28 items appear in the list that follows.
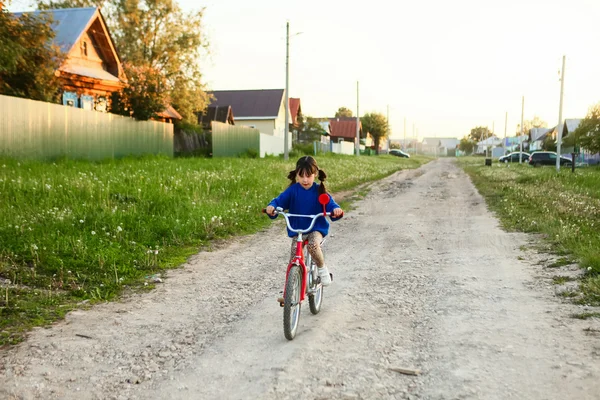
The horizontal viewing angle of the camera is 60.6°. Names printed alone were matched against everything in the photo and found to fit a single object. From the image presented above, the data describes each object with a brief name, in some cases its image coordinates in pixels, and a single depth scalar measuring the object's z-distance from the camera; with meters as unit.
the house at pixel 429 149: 176.80
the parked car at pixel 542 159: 46.53
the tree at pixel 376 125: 94.56
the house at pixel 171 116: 34.66
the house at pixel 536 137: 91.82
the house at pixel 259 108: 55.28
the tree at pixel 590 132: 38.34
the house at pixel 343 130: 85.50
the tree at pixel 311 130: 63.84
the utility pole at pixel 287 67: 30.92
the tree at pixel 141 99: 25.02
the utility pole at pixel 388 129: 90.86
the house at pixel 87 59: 25.88
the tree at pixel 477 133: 163.43
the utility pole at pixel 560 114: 31.92
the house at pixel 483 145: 137.50
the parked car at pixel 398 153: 85.69
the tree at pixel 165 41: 39.12
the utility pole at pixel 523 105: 58.16
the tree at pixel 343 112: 129.60
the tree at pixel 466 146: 144.81
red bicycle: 4.24
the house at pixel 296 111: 62.53
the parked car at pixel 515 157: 60.12
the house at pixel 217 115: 49.12
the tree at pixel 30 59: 14.50
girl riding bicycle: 4.68
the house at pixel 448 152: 164.00
